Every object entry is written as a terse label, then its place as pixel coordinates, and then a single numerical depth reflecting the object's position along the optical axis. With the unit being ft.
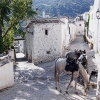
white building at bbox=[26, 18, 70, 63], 48.51
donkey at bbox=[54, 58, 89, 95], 23.00
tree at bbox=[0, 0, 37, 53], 44.20
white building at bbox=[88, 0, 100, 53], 47.37
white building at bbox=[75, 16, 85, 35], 118.67
